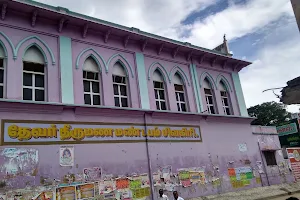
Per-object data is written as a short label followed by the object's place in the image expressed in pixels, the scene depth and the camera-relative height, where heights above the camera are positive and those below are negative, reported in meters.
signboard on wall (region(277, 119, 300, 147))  20.20 +1.75
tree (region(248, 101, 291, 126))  41.03 +6.58
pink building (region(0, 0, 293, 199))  8.42 +2.31
